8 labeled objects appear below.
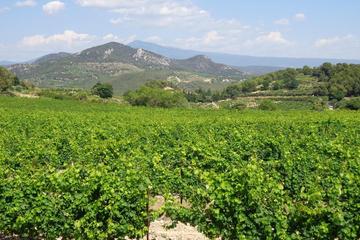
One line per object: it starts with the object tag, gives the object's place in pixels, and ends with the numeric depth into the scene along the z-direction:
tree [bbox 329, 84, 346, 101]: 112.38
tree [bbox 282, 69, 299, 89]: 140.00
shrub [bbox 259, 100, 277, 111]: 88.88
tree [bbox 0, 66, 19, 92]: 95.11
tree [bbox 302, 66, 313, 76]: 156.65
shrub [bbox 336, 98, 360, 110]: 93.19
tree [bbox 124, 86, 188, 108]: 96.67
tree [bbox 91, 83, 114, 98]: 116.12
